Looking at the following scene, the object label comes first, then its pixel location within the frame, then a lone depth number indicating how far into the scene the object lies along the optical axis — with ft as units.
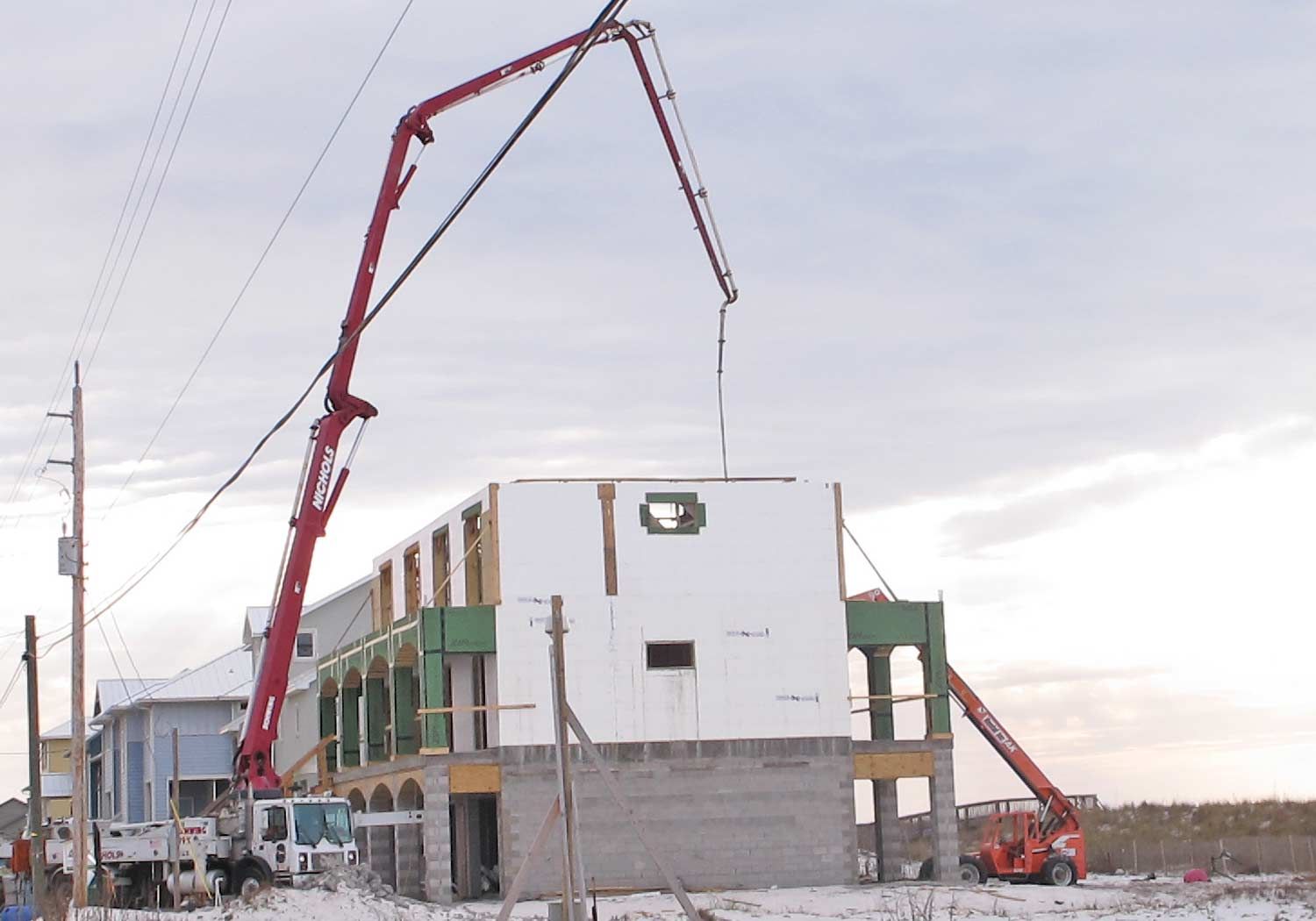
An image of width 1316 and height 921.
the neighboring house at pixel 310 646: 234.38
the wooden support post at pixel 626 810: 83.56
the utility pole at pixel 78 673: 134.62
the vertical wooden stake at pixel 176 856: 132.57
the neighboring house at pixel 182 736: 262.67
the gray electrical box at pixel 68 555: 144.15
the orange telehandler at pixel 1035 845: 163.84
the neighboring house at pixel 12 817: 330.34
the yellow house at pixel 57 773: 322.14
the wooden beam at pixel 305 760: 173.99
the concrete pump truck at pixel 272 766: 135.85
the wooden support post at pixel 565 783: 81.61
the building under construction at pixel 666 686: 158.92
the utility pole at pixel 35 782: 157.28
